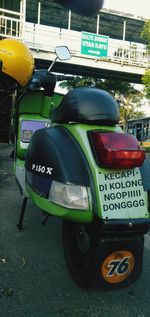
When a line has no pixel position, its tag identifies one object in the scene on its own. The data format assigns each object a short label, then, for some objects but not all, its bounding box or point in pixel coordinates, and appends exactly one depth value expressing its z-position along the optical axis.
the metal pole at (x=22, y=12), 11.68
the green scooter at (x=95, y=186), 1.14
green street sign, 14.11
